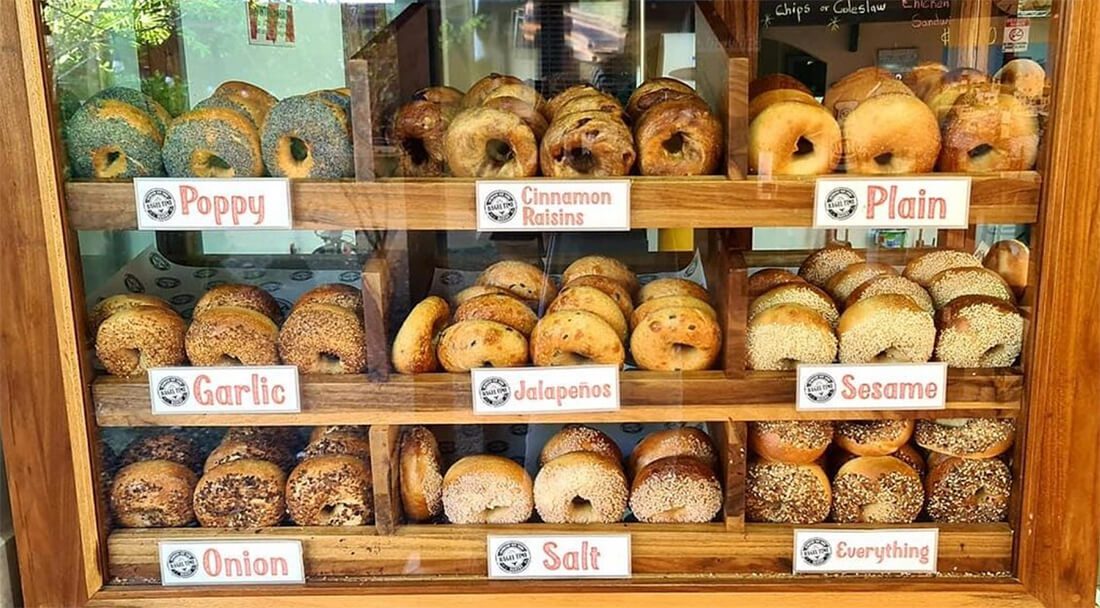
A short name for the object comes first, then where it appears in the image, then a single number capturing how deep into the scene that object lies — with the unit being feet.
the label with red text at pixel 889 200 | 3.88
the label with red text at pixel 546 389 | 4.20
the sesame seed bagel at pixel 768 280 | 4.57
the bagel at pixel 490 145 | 4.11
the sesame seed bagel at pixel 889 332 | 4.22
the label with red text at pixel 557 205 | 3.89
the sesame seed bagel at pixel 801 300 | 4.42
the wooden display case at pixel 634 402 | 3.91
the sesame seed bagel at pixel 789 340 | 4.25
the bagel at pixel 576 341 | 4.25
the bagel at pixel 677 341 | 4.28
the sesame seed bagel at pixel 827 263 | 4.87
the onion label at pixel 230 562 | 4.41
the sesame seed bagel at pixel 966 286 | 4.33
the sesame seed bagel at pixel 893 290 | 4.42
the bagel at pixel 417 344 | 4.30
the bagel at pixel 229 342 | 4.36
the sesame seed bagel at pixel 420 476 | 4.52
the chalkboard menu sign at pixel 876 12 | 4.60
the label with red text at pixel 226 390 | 4.22
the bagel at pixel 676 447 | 4.59
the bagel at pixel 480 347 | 4.27
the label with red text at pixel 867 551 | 4.36
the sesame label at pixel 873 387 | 4.16
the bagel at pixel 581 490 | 4.44
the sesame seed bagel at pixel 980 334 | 4.18
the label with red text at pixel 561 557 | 4.39
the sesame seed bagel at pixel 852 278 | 4.63
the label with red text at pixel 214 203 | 3.95
